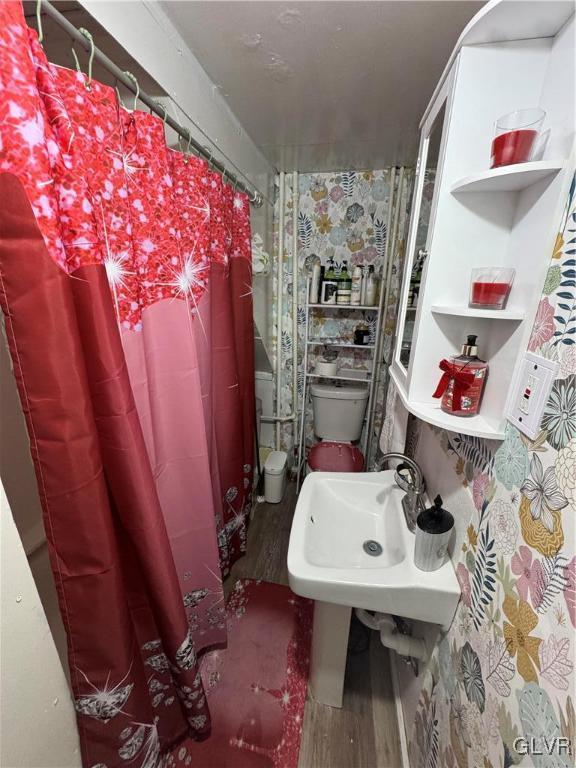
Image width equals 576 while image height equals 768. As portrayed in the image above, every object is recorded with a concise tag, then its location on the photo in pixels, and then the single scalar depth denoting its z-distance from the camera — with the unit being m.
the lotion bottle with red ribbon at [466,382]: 0.74
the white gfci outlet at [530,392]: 0.55
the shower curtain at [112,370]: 0.55
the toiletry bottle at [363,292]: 2.05
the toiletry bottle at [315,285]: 2.08
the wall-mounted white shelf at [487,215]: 0.59
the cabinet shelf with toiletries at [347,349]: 2.16
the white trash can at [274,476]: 2.24
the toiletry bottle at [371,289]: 2.01
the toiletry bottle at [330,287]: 2.10
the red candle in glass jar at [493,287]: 0.68
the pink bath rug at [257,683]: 1.12
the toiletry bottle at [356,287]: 2.04
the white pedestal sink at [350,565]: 0.86
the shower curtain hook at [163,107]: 0.93
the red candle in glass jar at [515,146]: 0.60
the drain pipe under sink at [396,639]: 1.03
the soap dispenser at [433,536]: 0.83
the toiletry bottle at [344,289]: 2.06
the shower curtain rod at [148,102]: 0.58
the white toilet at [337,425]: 2.06
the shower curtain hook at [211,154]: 1.18
